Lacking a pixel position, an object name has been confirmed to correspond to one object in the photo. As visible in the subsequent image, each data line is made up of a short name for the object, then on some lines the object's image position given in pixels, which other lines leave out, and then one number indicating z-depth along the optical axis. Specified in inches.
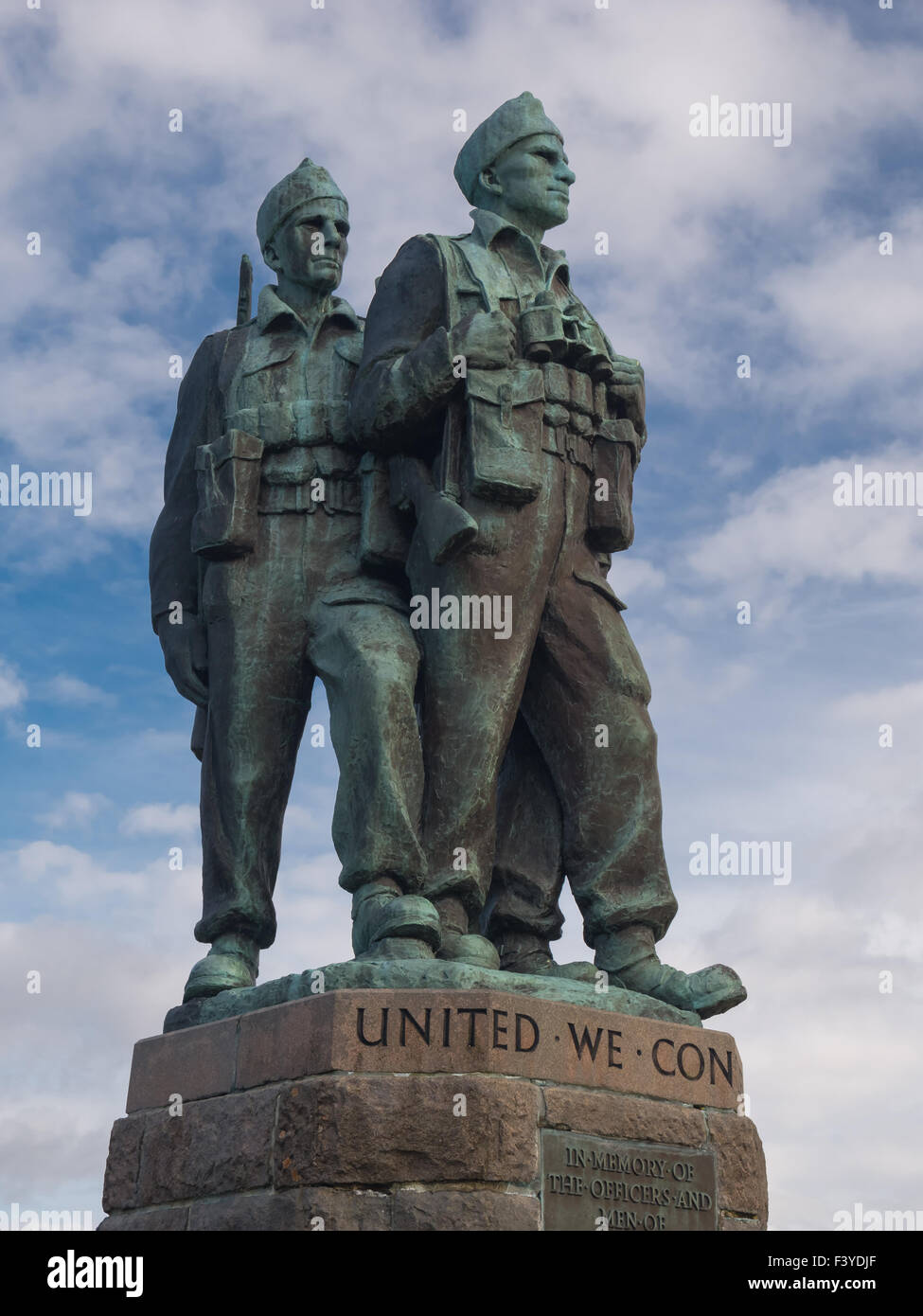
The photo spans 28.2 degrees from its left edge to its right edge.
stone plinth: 273.1
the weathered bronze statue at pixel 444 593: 327.9
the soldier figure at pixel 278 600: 323.6
